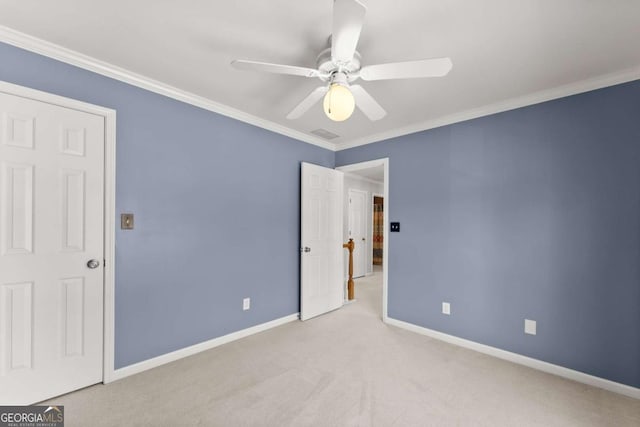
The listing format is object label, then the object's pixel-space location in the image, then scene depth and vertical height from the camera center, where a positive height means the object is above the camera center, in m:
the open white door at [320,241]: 3.63 -0.32
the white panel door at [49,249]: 1.80 -0.22
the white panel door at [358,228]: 6.21 -0.22
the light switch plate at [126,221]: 2.25 -0.03
